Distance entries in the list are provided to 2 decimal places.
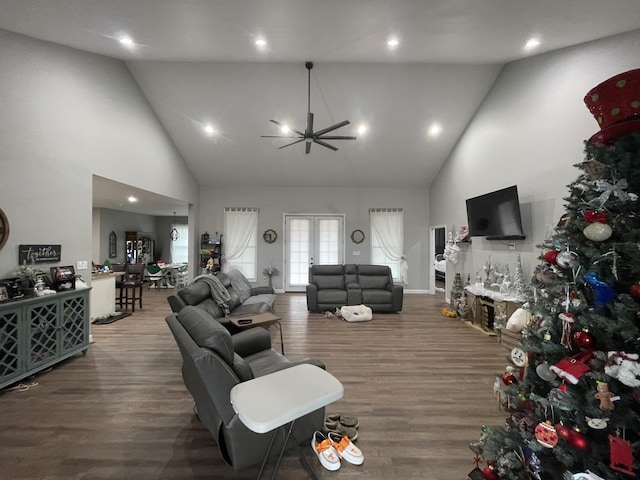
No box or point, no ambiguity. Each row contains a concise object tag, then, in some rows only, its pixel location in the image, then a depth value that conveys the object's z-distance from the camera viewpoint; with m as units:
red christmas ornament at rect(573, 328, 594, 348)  1.11
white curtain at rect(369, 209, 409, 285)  7.81
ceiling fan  4.01
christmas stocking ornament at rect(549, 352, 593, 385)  1.09
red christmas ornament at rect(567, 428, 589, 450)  1.09
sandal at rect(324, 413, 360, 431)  2.05
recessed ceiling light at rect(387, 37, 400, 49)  3.24
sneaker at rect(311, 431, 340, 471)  1.74
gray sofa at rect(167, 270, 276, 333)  3.41
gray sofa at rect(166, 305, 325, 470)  1.48
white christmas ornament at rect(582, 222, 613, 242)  1.10
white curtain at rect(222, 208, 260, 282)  7.85
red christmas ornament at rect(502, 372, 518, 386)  1.53
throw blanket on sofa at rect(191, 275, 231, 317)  3.96
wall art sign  3.00
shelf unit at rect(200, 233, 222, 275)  7.59
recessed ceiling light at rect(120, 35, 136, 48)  3.18
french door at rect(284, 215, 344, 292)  7.91
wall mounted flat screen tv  4.05
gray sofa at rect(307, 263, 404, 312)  5.69
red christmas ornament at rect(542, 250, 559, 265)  1.29
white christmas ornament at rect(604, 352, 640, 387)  0.97
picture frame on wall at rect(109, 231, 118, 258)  8.81
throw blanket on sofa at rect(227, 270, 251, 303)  4.84
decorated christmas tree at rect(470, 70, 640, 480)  1.04
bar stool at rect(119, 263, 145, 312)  6.33
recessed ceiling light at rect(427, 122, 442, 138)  5.71
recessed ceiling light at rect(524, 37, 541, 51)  3.26
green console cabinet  2.64
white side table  1.18
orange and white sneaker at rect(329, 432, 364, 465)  1.78
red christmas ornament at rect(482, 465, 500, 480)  1.42
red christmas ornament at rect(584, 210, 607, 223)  1.12
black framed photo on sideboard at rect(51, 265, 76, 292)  3.22
